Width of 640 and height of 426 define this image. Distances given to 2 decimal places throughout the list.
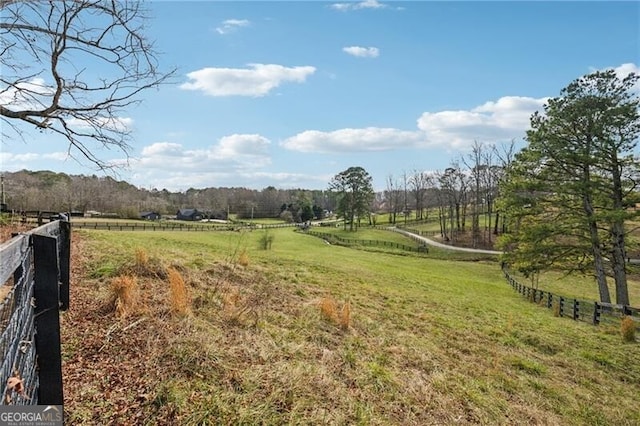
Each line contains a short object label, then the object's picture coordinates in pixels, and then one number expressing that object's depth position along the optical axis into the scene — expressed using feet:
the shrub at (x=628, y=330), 35.76
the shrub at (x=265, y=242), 99.83
